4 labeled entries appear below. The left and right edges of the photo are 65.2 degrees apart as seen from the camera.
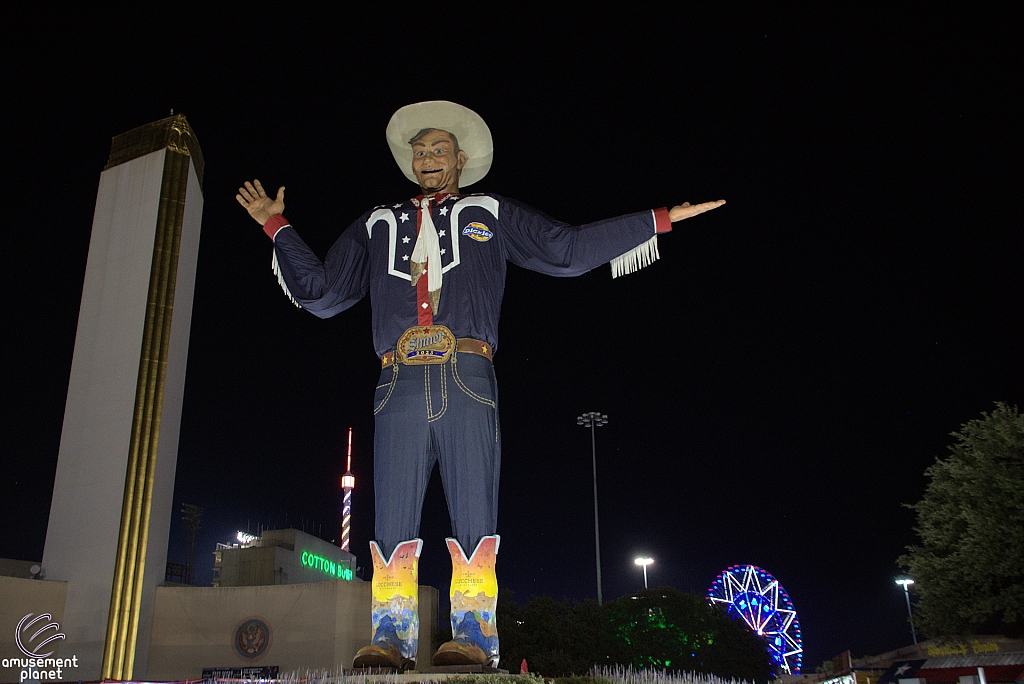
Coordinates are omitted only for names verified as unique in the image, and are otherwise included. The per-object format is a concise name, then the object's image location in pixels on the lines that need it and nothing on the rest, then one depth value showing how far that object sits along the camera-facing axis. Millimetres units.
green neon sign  34438
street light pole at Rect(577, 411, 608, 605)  23469
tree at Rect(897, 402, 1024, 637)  12969
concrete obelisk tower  13297
